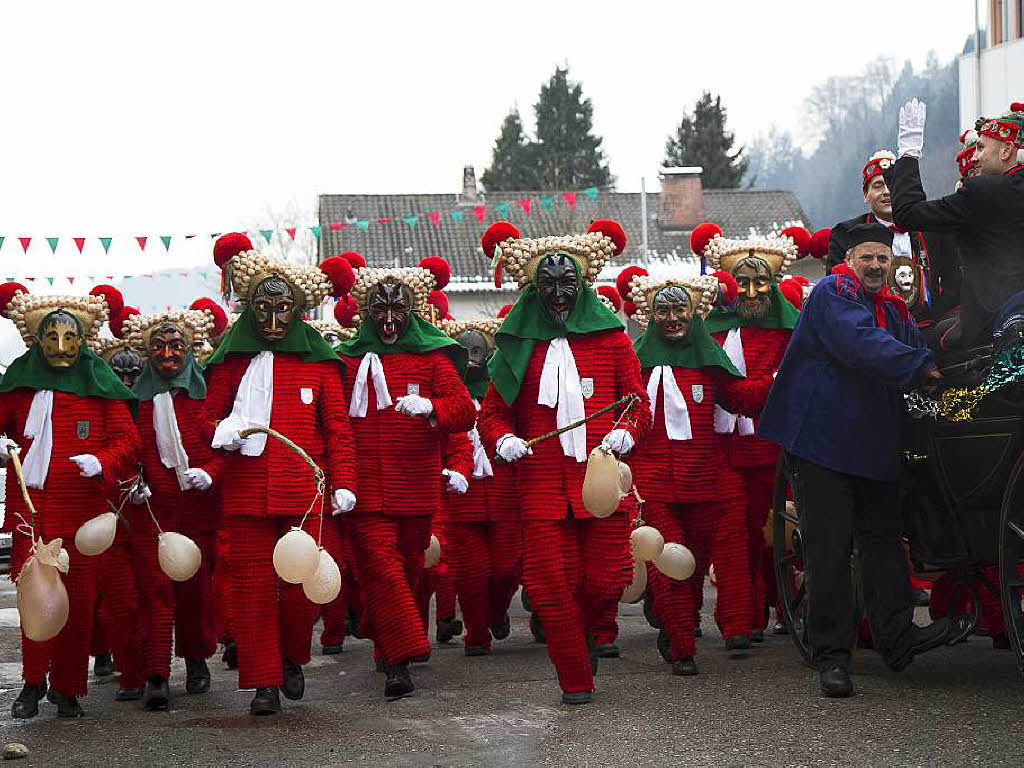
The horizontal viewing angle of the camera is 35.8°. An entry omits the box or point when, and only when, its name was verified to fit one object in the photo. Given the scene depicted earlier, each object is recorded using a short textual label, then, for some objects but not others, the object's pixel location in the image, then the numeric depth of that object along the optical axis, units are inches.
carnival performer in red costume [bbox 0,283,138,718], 308.8
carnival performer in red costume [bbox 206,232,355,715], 298.0
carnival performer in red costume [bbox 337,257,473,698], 323.6
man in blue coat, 279.4
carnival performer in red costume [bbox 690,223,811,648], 362.3
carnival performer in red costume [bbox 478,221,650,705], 293.3
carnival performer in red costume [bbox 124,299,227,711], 334.6
